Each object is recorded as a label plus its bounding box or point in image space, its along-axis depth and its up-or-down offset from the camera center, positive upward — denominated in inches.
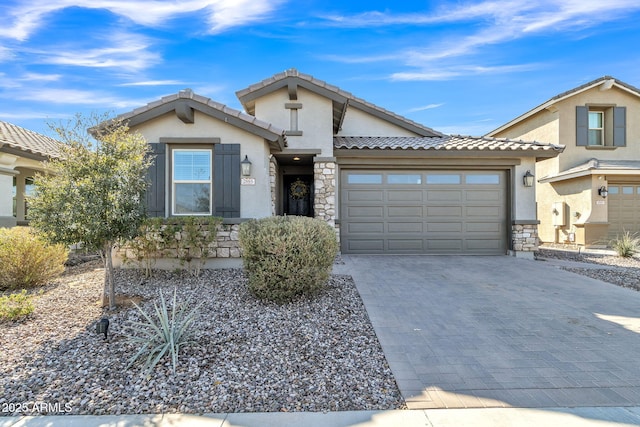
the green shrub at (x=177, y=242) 250.5 -24.4
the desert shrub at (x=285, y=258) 188.4 -28.0
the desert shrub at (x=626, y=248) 381.1 -43.7
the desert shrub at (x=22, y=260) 231.8 -36.3
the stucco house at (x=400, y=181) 365.7 +37.7
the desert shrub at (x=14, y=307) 169.0 -52.5
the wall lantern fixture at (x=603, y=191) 480.7 +32.5
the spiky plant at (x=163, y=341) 125.0 -55.2
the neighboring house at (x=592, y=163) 488.4 +83.2
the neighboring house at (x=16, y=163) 335.0 +57.5
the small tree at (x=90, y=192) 169.0 +10.9
